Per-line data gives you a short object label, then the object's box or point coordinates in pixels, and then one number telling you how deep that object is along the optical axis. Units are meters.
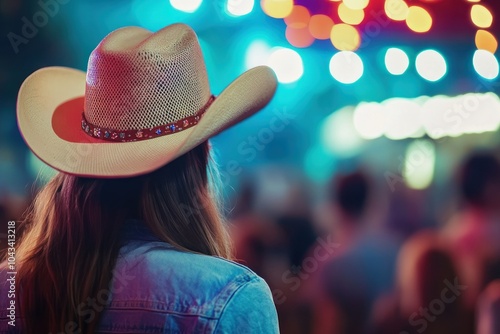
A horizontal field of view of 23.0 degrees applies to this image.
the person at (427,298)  4.61
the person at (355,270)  4.85
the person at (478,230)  5.08
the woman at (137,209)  1.67
